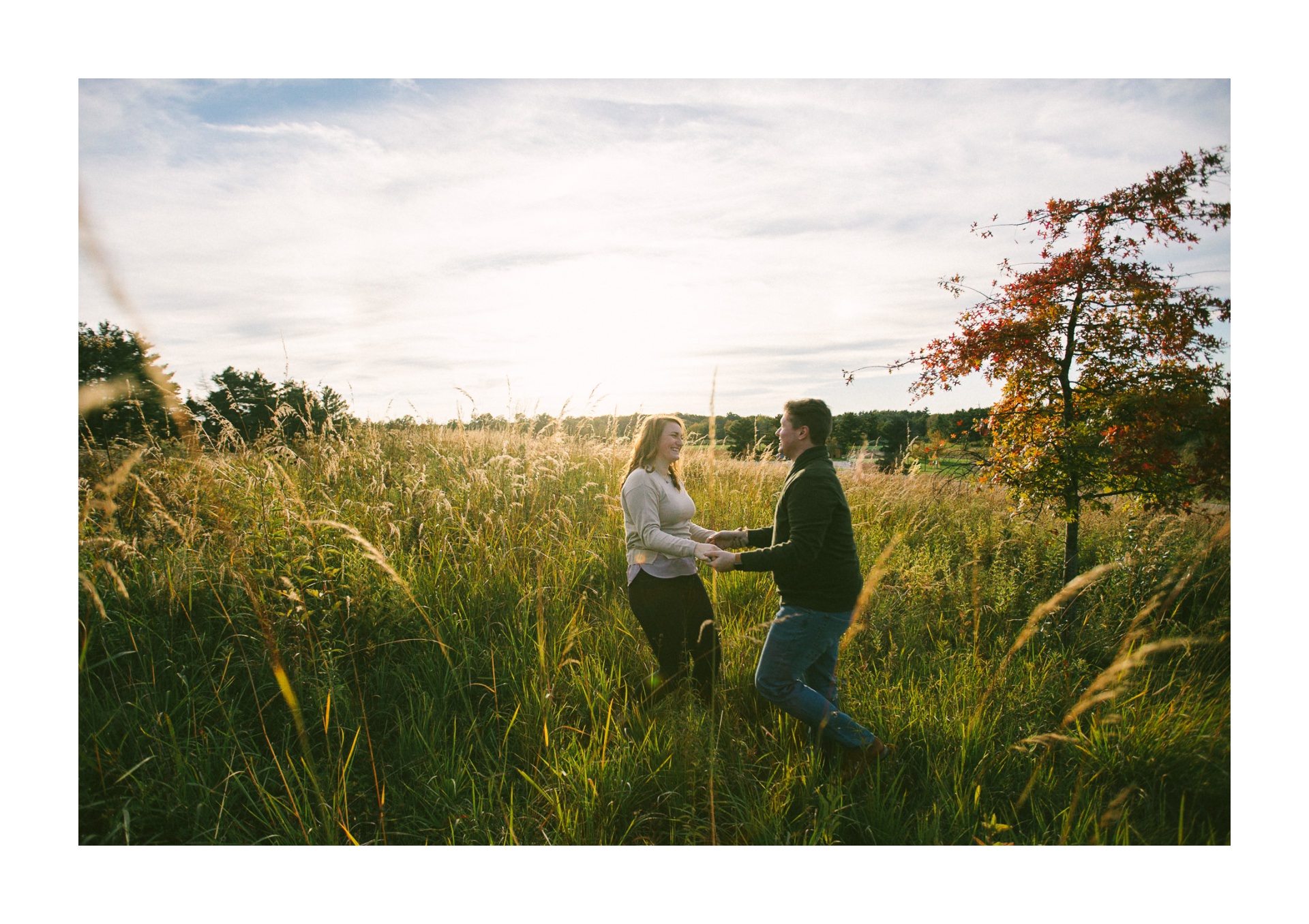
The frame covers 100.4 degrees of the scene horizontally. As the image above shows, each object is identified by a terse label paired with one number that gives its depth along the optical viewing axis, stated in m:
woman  2.83
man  2.44
